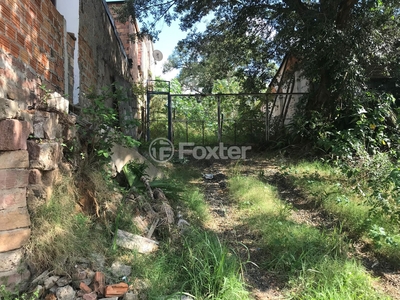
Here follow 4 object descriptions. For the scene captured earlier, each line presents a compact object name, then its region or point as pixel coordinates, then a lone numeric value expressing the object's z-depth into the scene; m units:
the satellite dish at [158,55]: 15.00
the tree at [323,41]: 5.70
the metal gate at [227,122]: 8.54
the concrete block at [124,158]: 3.64
